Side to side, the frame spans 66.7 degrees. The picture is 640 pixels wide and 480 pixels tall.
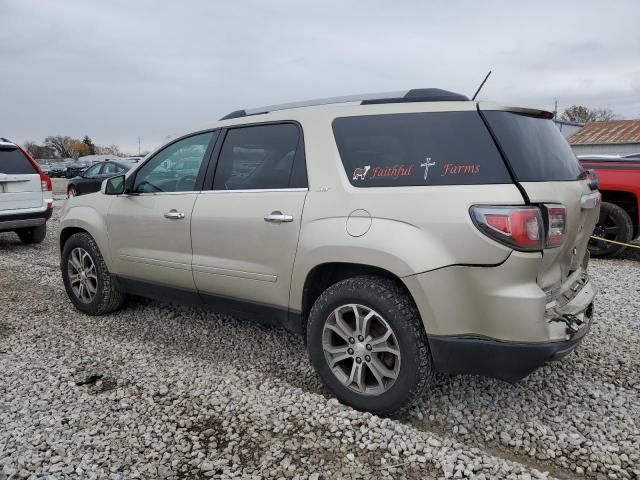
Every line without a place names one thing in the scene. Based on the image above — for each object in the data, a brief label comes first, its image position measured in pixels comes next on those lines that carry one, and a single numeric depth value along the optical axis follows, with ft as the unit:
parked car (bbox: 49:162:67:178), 152.93
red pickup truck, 21.83
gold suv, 7.81
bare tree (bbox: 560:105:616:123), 179.42
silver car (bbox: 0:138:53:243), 25.32
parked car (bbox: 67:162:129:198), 57.31
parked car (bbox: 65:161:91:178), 134.80
